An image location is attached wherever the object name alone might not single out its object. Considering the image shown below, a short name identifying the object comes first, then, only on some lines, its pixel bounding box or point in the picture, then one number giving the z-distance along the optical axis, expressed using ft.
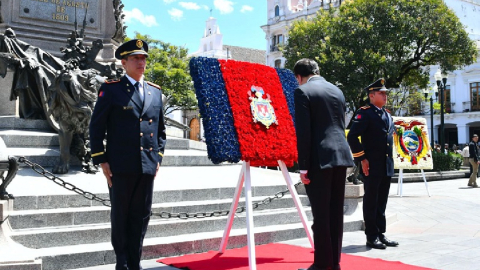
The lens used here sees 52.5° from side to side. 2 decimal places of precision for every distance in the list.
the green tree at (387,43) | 92.17
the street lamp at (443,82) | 81.15
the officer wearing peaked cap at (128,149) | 13.98
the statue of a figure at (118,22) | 37.55
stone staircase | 16.99
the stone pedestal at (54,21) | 33.42
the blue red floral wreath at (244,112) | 17.46
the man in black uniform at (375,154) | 21.08
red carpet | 16.78
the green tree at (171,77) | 116.47
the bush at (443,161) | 80.64
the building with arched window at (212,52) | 229.04
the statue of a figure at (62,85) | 24.47
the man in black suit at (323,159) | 15.39
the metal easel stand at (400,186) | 46.26
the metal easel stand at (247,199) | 17.24
